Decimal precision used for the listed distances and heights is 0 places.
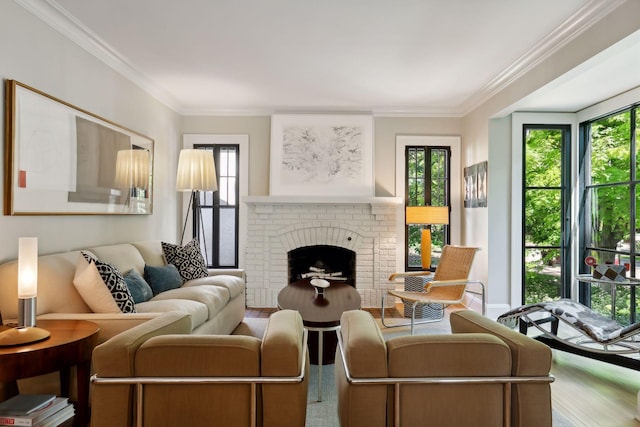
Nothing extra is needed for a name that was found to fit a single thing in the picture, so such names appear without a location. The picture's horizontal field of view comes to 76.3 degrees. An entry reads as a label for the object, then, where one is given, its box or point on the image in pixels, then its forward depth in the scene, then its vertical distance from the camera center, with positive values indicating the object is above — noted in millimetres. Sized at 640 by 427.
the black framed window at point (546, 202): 4883 +209
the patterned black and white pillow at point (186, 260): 4207 -471
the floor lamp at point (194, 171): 4656 +511
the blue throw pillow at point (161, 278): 3666 -575
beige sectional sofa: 2402 -608
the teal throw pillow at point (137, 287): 3137 -567
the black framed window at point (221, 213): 5762 +43
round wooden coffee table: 2832 -721
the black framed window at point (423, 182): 5742 +507
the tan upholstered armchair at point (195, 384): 1406 -587
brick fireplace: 5512 -270
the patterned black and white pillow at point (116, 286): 2662 -472
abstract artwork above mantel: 5527 +846
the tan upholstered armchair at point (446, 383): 1441 -582
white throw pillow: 2627 -491
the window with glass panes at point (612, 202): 4059 +195
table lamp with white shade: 2119 -396
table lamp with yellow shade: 5090 +1
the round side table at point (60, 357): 1880 -690
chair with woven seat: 4234 -677
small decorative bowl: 3672 -612
